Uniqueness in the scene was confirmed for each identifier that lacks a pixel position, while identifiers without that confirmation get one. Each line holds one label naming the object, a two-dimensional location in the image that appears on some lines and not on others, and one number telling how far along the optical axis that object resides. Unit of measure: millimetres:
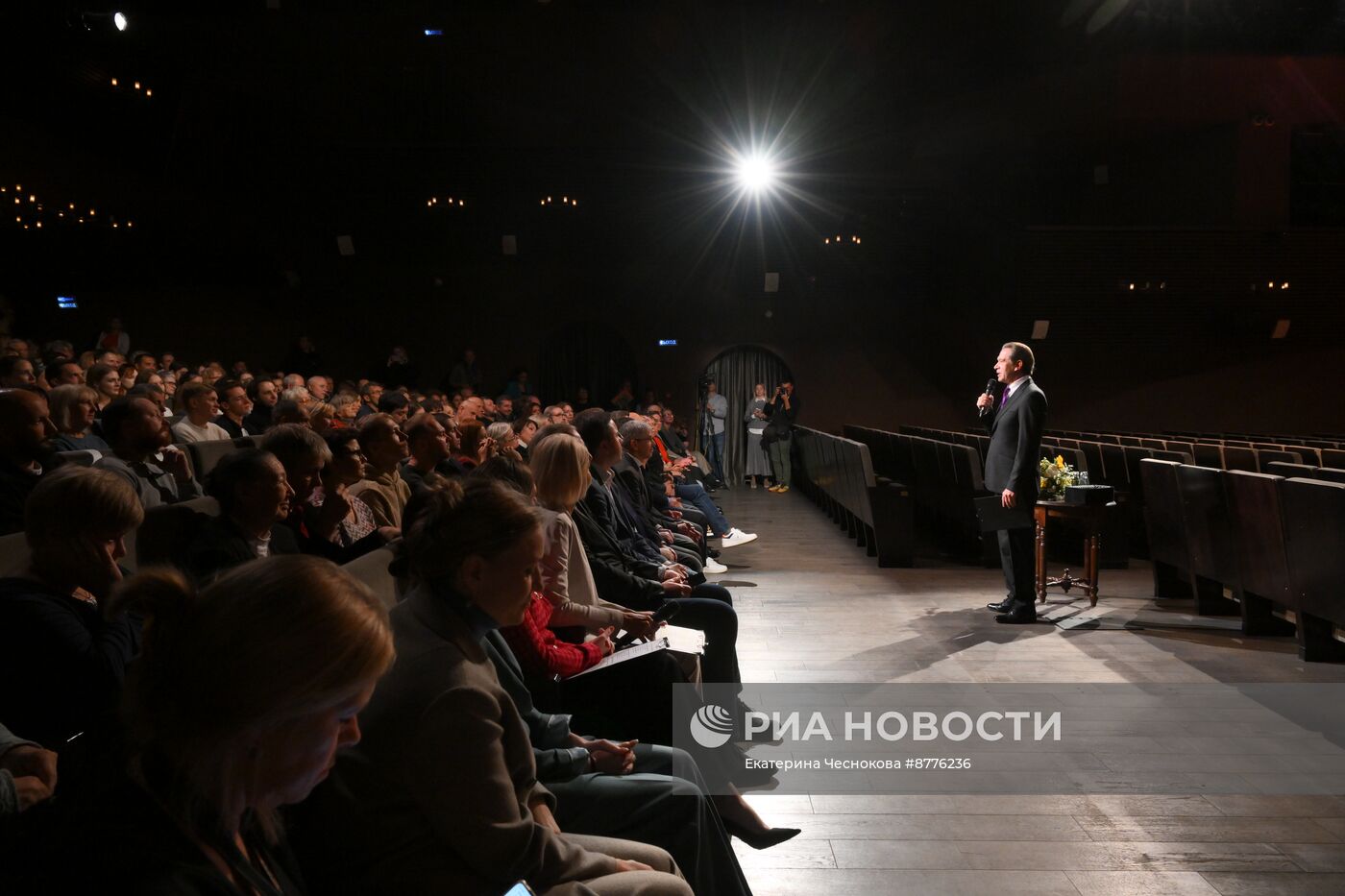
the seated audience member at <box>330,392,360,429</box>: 5906
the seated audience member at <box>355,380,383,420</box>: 7737
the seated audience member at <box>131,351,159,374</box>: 7250
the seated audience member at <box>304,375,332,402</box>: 8305
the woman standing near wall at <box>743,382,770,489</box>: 13422
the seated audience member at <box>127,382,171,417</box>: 4999
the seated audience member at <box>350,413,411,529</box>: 3398
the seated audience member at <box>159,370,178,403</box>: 6745
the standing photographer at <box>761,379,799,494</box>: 12734
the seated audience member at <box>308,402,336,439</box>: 4781
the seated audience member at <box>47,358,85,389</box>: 5707
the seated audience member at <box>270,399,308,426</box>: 4586
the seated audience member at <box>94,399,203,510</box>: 3340
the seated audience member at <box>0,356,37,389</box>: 5320
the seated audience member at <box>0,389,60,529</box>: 3070
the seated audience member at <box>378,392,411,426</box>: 6086
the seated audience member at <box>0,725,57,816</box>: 1267
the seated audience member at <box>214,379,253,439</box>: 5957
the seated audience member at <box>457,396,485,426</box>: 5452
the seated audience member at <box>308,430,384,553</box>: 2980
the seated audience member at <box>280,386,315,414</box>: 4902
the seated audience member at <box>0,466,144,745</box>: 1637
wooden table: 5320
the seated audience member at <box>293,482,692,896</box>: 1394
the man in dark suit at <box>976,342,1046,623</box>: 5074
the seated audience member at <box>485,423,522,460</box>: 4911
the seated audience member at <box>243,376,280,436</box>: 6975
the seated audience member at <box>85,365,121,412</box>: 5777
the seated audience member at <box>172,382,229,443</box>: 5047
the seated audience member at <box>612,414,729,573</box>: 4473
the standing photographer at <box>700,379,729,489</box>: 13680
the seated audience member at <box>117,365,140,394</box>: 6282
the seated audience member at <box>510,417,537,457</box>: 6059
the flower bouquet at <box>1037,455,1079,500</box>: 5508
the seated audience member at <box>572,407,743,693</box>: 3418
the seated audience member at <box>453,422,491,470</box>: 4684
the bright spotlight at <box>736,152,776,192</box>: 12773
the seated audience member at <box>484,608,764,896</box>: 1901
